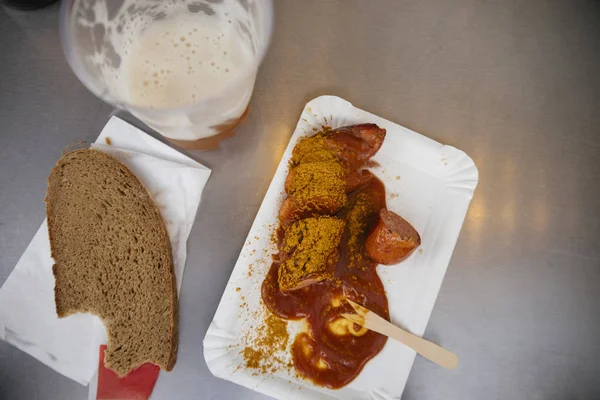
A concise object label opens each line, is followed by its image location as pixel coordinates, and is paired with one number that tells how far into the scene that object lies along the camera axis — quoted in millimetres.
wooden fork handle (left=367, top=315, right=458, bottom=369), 242
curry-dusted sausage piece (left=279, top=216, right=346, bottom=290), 227
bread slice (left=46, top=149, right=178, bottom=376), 248
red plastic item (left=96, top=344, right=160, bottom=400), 252
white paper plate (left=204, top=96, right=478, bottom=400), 245
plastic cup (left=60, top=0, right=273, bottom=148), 222
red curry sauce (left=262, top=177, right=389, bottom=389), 247
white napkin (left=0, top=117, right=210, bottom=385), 254
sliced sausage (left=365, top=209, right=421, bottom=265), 235
